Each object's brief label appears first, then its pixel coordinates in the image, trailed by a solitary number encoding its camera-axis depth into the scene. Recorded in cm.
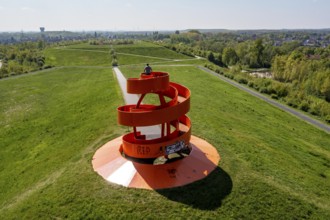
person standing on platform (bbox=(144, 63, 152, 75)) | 1872
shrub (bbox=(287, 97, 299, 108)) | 4791
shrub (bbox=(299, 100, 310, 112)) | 4624
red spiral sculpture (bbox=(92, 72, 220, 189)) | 1762
